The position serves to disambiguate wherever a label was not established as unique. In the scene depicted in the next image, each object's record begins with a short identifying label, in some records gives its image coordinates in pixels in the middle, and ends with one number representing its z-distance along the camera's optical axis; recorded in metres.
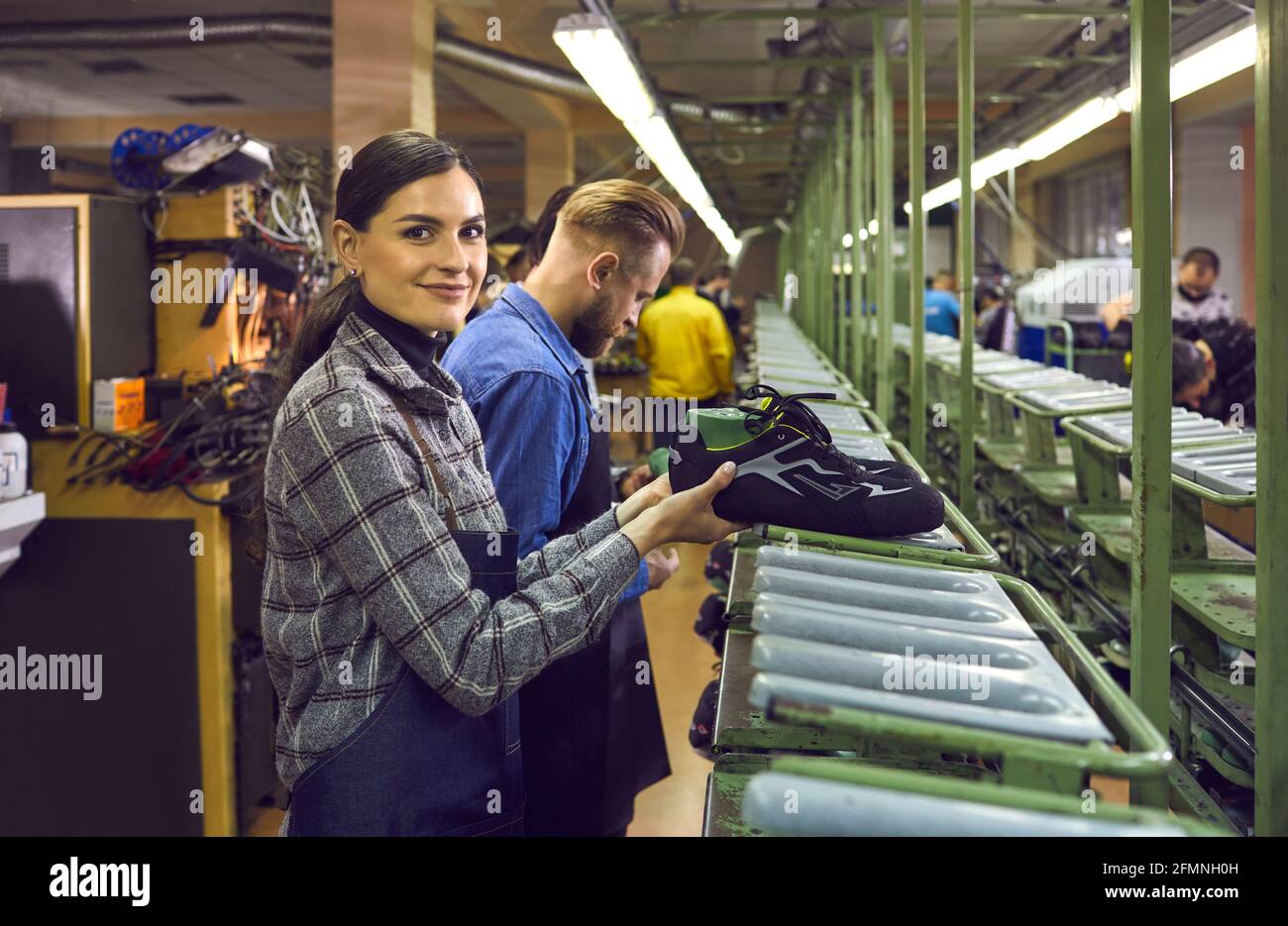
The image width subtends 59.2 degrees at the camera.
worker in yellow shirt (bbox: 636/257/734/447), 7.56
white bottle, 2.88
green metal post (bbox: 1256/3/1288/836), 1.31
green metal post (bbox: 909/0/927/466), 3.74
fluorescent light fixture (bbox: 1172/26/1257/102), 3.04
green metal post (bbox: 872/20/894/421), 5.02
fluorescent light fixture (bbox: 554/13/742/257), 3.35
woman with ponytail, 1.36
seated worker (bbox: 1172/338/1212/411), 4.07
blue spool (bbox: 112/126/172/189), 3.80
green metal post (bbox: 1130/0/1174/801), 1.56
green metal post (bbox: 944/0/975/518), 3.38
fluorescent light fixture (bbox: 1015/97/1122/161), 4.70
